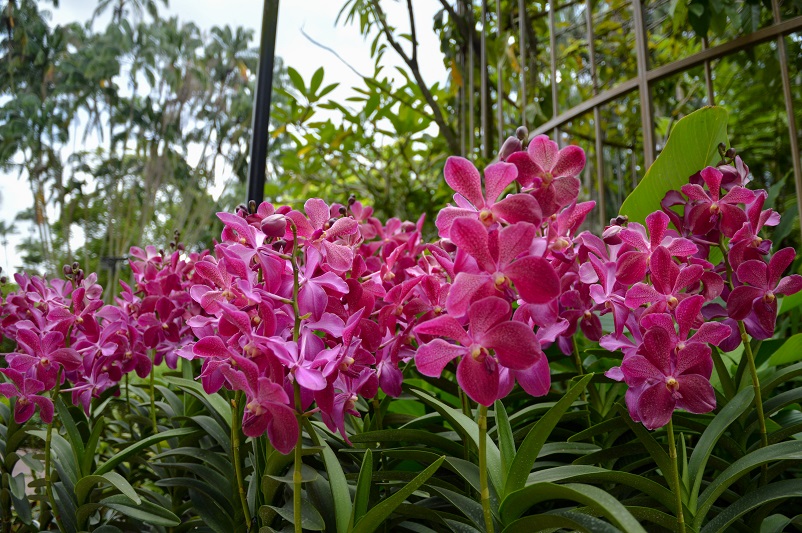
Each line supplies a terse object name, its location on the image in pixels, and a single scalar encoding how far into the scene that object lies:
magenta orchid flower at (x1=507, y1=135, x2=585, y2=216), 0.49
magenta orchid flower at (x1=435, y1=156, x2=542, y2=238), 0.46
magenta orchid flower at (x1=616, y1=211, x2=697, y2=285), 0.58
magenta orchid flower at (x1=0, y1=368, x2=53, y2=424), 0.83
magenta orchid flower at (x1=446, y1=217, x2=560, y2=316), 0.43
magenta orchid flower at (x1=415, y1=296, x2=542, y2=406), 0.43
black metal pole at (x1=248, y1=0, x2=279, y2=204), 1.31
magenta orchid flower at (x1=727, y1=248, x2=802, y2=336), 0.61
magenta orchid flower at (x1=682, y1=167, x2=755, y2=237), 0.65
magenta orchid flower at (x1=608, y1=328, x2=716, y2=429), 0.52
